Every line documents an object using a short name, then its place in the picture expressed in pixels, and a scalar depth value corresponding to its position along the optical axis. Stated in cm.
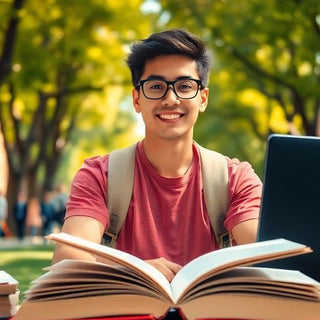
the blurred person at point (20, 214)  2550
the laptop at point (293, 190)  240
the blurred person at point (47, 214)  2642
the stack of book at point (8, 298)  236
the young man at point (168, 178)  296
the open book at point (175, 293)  209
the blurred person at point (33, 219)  2559
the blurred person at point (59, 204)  2620
